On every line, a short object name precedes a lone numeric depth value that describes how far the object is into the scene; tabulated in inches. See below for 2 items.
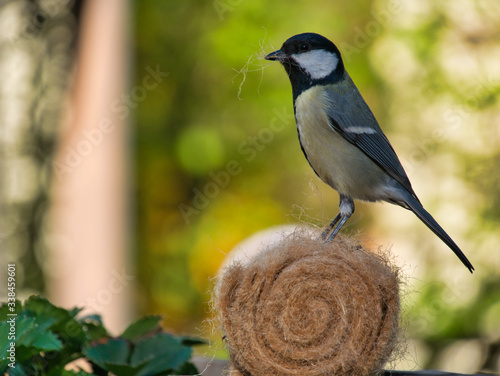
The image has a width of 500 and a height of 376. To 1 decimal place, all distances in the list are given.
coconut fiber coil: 111.7
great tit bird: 113.7
